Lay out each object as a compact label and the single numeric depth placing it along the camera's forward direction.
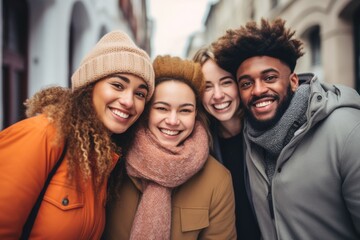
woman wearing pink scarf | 0.78
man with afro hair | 0.65
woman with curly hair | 0.56
